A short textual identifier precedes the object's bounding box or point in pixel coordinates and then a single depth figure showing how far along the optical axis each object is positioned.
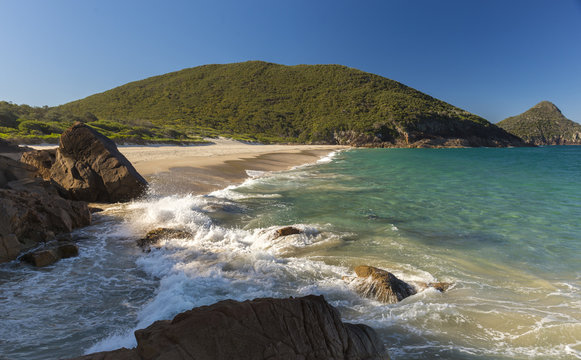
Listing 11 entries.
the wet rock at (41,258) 6.02
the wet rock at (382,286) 5.36
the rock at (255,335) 2.49
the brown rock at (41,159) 11.54
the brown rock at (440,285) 5.84
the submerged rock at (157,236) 7.49
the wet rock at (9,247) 5.99
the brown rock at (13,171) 8.98
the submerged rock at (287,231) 8.32
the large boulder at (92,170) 11.10
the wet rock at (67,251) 6.49
